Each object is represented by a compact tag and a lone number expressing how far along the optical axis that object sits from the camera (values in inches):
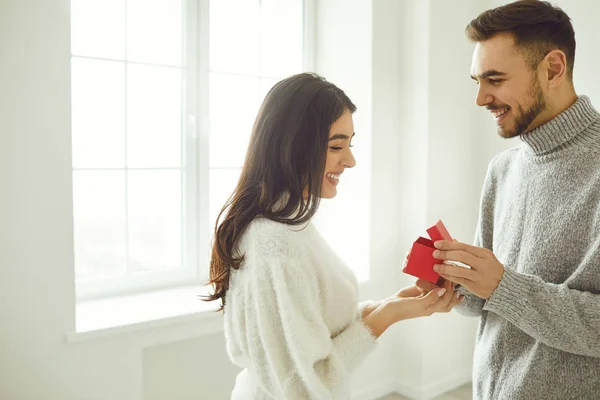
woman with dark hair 52.8
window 100.3
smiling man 51.0
